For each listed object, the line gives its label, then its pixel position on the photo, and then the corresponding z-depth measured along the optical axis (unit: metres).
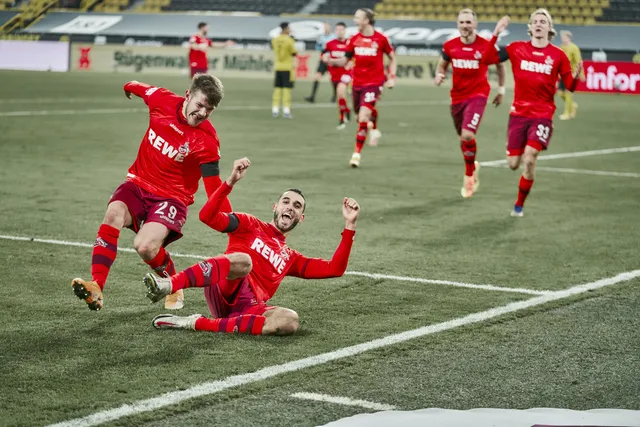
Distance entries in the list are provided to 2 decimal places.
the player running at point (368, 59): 16.23
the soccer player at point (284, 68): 24.58
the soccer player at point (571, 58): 25.64
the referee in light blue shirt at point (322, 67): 29.49
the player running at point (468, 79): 13.05
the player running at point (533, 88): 11.34
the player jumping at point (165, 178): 6.54
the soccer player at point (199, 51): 27.81
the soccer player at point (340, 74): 21.75
